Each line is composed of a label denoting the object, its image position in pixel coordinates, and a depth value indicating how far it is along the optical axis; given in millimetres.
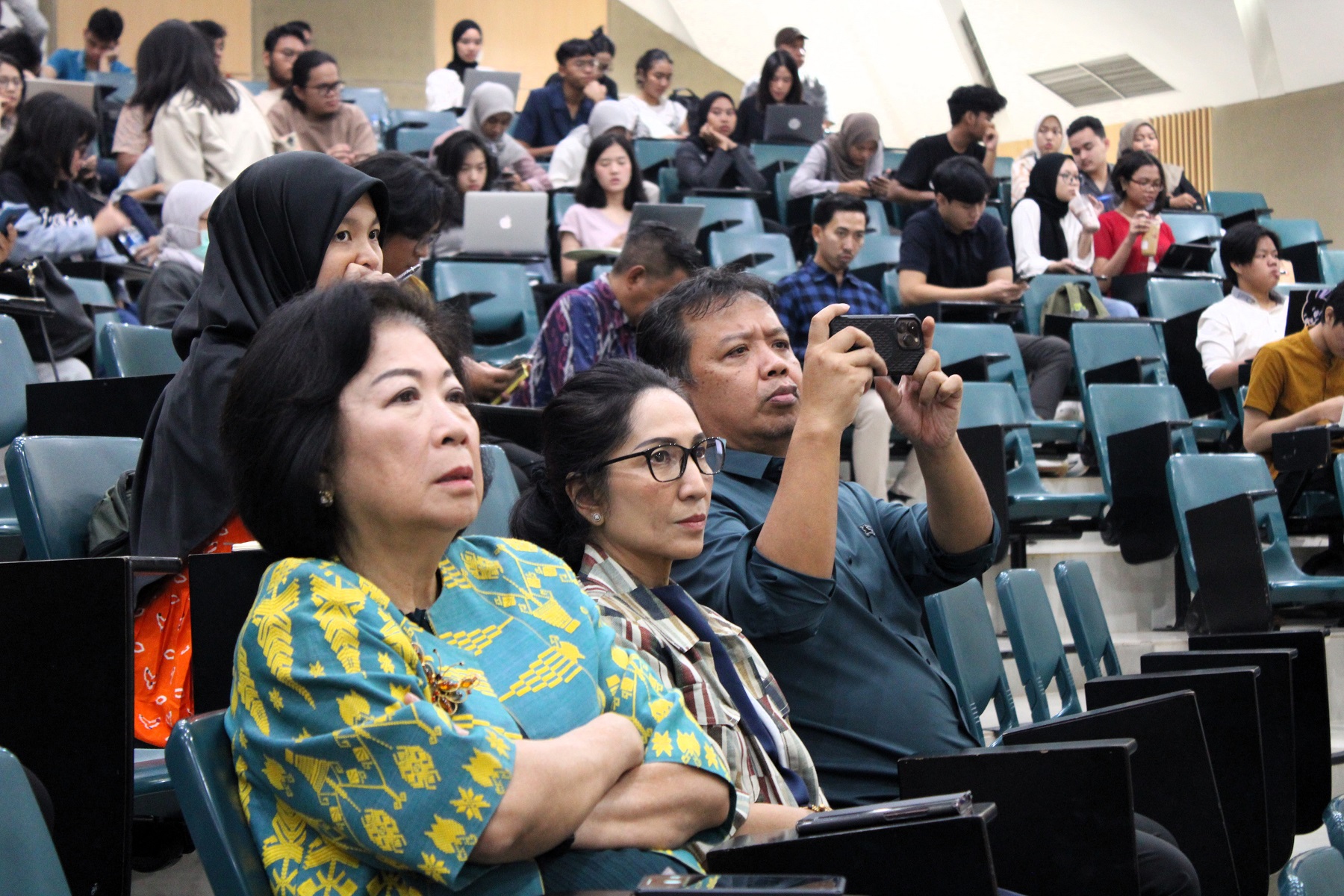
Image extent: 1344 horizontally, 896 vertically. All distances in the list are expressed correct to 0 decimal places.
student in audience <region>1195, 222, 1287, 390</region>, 5098
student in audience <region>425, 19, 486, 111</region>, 8891
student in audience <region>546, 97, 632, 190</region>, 6934
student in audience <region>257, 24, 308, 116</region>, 6918
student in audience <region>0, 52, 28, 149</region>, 4988
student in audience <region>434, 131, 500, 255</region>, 5570
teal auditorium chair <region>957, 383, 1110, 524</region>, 4180
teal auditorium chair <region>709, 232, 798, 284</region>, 5875
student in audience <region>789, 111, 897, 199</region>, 6918
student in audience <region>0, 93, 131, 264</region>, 4207
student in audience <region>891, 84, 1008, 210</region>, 6734
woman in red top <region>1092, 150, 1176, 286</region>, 6383
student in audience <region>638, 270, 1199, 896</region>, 1635
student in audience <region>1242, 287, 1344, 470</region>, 4449
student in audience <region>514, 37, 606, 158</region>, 7551
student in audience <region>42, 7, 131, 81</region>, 8398
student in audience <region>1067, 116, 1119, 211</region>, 7218
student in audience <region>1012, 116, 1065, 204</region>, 8063
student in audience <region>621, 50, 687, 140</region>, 8279
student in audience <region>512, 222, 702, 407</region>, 3484
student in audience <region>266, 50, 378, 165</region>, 5609
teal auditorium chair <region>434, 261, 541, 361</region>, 5086
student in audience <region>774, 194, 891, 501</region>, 4652
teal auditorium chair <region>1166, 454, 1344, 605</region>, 3801
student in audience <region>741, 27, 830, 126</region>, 8258
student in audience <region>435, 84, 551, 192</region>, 6621
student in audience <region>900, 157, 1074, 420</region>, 5215
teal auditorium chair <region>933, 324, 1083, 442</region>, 4742
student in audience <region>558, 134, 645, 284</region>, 5676
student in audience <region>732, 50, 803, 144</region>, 7875
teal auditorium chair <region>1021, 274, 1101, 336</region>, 5680
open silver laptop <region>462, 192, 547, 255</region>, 5402
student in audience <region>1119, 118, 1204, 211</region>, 7902
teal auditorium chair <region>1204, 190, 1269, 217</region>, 8578
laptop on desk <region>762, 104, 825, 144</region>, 7754
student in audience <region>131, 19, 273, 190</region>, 4539
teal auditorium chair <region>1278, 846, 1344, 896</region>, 1326
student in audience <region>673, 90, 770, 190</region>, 7148
